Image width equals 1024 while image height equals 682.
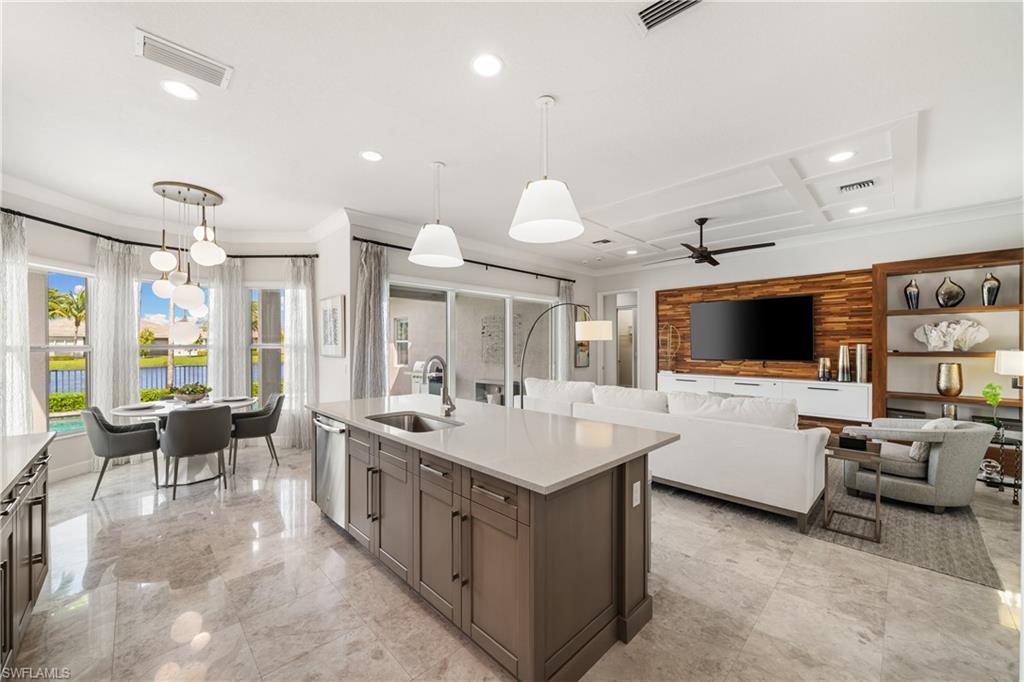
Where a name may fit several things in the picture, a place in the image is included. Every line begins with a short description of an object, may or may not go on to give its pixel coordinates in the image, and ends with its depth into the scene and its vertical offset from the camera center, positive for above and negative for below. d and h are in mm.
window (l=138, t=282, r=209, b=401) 5023 -176
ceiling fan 4883 +1022
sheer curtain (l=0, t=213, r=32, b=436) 3564 +129
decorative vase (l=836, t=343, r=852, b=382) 5375 -346
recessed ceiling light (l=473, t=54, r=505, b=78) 2123 +1437
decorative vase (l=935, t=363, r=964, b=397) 4500 -445
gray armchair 3119 -1027
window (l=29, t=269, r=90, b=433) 4160 -102
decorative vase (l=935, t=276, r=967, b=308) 4602 +504
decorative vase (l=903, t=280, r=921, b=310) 4859 +525
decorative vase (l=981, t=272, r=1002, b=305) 4355 +528
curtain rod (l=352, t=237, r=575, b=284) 4793 +1129
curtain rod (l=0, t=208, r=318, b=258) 3731 +1134
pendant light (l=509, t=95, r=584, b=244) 1989 +647
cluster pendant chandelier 3734 +741
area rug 2520 -1379
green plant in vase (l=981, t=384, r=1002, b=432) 3840 -532
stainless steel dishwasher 2889 -950
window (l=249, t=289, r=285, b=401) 5598 -16
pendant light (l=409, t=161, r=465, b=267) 2680 +600
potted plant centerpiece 4195 -549
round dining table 3809 -681
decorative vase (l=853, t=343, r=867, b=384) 5215 -299
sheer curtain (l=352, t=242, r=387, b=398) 4684 +156
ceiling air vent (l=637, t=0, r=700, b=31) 1786 +1446
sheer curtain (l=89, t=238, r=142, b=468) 4488 +169
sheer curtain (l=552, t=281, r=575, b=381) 7474 +66
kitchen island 1597 -861
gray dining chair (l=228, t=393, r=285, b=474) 4352 -896
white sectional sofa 2988 -829
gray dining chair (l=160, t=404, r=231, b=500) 3609 -828
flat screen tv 5832 +147
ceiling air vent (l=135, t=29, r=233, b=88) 1993 +1432
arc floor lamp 4656 +99
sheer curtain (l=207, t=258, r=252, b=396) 5277 +113
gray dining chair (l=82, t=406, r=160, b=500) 3602 -879
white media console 5230 -740
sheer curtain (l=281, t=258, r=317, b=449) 5406 -172
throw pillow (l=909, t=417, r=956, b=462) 3303 -853
